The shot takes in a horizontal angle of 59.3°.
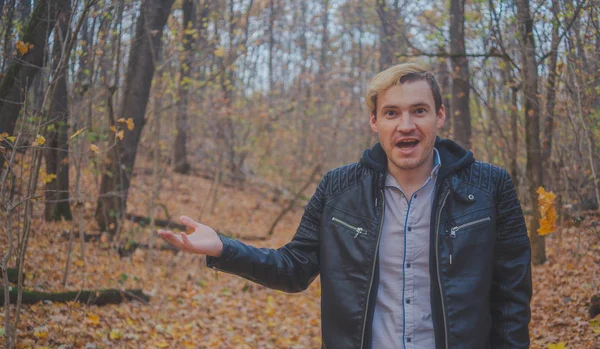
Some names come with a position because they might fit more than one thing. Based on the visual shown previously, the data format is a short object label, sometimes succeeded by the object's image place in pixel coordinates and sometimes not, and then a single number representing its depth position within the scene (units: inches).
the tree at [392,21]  393.3
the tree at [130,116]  358.9
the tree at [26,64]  190.4
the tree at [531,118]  260.4
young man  90.3
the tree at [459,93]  365.4
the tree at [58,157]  222.7
